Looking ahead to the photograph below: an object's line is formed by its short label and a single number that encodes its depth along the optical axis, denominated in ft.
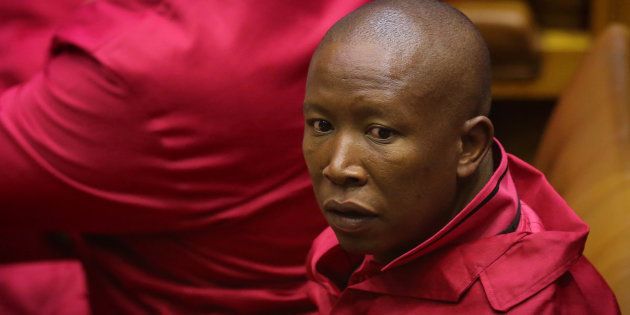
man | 12.94
